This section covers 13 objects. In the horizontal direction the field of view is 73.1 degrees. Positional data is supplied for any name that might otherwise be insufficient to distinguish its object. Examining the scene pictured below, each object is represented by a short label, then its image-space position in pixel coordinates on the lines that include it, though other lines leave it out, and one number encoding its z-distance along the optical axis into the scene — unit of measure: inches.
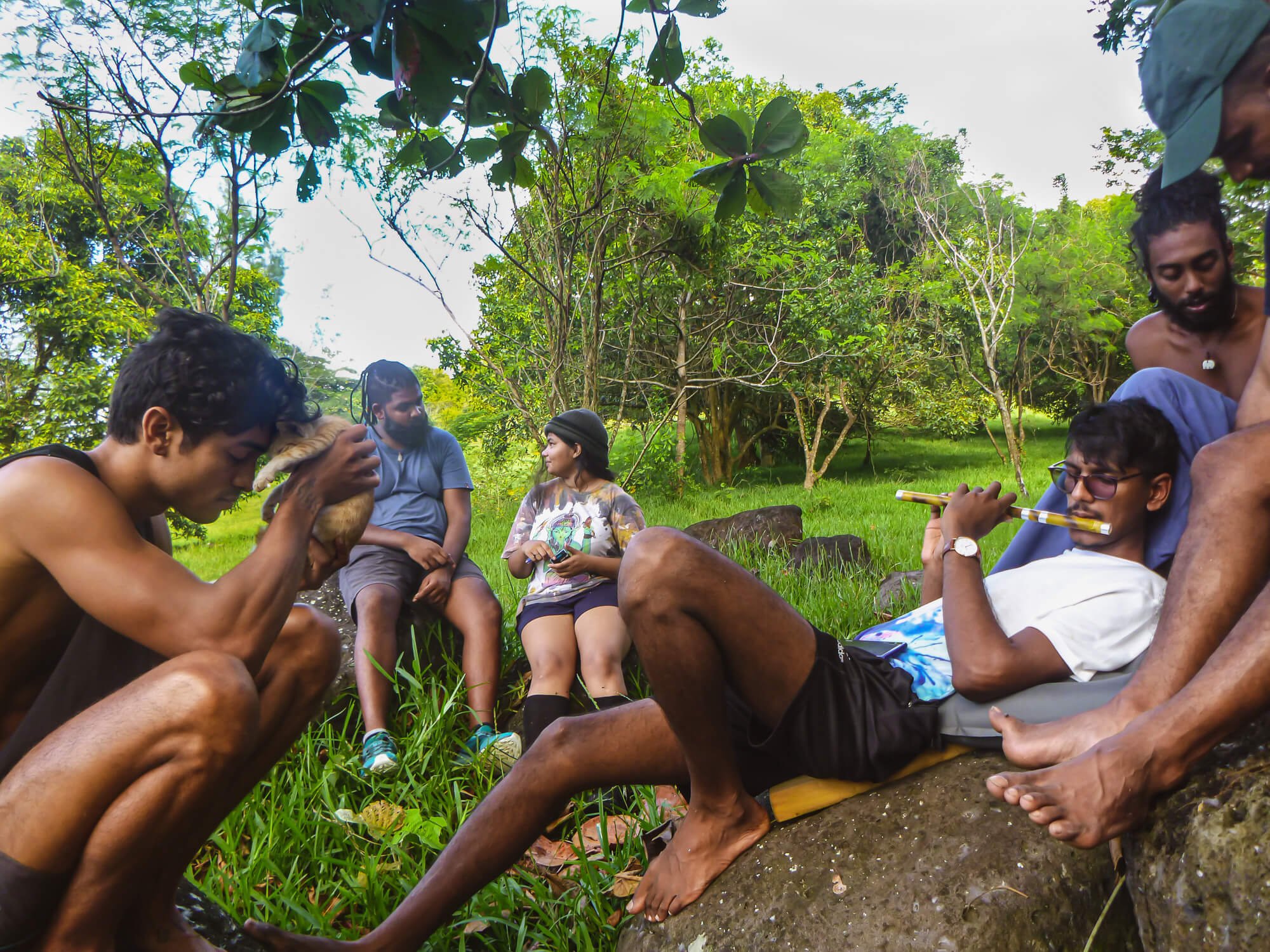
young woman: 128.4
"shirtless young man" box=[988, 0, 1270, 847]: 54.3
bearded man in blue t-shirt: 127.8
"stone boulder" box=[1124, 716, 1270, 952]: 50.7
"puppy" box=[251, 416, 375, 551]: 78.1
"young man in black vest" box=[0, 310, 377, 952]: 61.9
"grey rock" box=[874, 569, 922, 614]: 170.9
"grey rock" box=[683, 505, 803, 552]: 250.2
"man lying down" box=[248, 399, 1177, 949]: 67.2
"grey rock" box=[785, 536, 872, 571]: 216.4
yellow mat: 73.2
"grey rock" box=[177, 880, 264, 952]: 77.8
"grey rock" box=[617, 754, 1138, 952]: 61.0
